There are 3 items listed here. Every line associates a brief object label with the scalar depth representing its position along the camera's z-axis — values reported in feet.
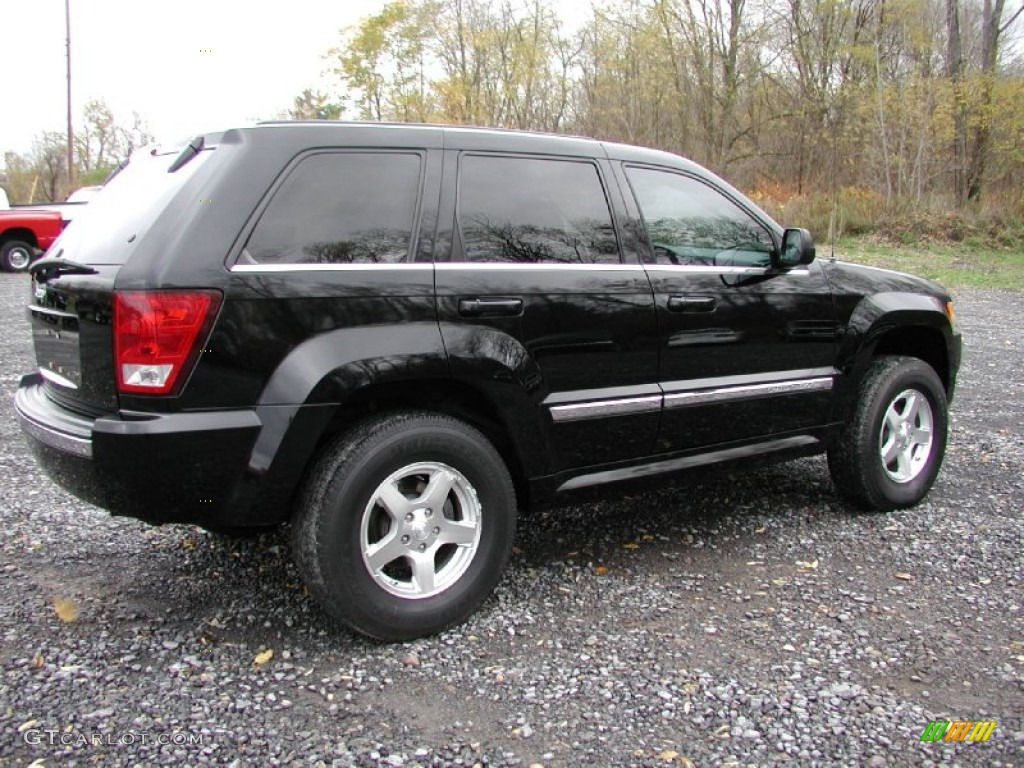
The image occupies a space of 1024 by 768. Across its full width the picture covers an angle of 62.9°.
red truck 57.41
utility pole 100.48
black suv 8.48
